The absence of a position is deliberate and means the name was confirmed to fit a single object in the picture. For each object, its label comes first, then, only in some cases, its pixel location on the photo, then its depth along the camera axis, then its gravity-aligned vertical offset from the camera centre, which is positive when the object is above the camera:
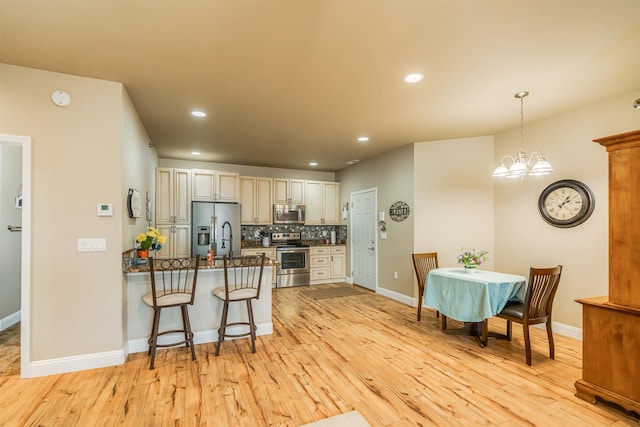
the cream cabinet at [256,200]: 6.47 +0.39
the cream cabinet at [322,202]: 7.11 +0.37
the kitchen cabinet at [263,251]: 6.33 -0.70
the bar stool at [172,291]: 2.91 -0.76
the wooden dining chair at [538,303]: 2.94 -0.85
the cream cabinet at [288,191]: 6.78 +0.61
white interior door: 6.12 -0.45
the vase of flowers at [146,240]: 3.34 -0.24
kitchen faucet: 5.85 -0.38
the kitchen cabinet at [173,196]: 5.61 +0.42
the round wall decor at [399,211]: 5.10 +0.11
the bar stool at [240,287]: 3.20 -0.77
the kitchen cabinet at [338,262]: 7.02 -1.02
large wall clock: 3.51 +0.17
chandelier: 3.01 +0.50
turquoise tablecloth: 3.25 -0.84
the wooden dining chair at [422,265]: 4.27 -0.70
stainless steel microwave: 6.69 +0.09
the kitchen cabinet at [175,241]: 5.55 -0.42
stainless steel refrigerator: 5.67 -0.19
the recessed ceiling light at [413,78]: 2.76 +1.29
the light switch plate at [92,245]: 2.79 -0.24
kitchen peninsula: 3.18 -1.04
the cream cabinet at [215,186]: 5.87 +0.64
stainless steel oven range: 6.50 -1.03
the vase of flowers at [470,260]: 3.73 -0.53
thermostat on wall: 2.85 +0.09
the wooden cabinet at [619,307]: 2.18 -0.67
